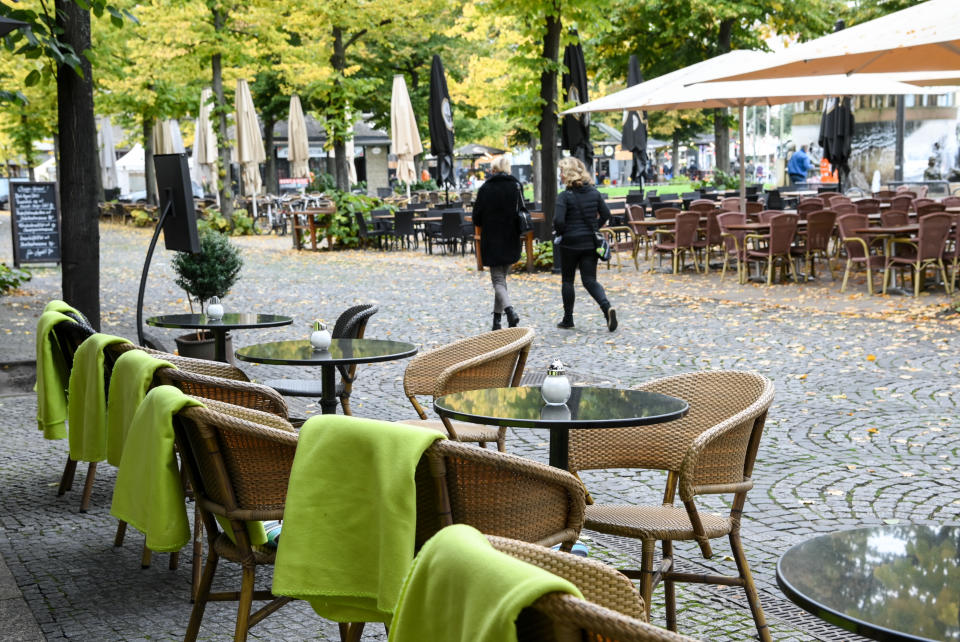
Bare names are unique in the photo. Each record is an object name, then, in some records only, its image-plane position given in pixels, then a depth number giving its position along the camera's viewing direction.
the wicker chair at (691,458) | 3.69
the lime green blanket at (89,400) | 4.62
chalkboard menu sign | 18.25
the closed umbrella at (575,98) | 19.14
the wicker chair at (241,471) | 3.33
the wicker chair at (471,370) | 5.04
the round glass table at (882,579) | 2.03
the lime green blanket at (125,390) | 3.97
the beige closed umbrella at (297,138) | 29.20
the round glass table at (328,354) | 5.24
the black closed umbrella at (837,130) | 21.98
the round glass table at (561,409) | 3.70
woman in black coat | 11.61
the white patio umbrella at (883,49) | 8.57
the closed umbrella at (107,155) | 40.22
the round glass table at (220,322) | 6.83
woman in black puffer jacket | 11.20
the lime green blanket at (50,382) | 5.56
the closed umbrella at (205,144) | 31.42
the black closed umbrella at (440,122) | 22.94
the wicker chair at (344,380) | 6.30
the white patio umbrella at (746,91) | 16.75
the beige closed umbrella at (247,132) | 28.25
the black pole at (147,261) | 8.07
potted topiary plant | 9.95
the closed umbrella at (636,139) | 25.06
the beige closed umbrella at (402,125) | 25.98
